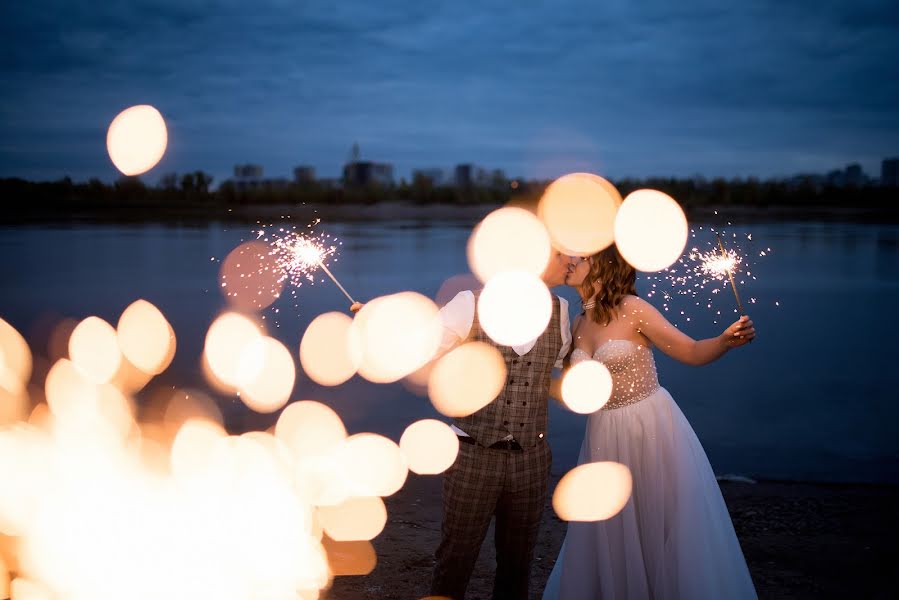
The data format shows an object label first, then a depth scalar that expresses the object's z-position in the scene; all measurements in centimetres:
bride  423
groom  386
